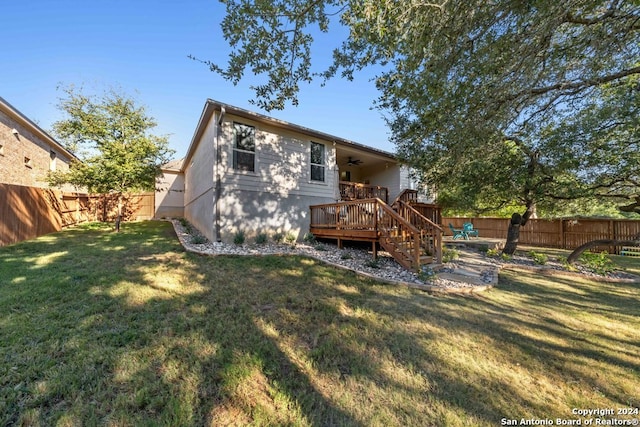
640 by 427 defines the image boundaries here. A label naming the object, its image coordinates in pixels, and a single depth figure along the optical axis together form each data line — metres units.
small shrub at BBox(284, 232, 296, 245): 8.73
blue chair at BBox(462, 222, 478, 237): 15.26
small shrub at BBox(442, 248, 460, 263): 7.87
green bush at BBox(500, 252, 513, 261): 8.80
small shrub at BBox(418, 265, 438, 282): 5.60
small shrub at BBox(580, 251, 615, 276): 7.11
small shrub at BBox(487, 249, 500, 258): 9.52
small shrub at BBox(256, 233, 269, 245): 7.95
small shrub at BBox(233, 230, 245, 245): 7.59
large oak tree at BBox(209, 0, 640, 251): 3.52
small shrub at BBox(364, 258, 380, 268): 6.24
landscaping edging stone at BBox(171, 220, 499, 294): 5.32
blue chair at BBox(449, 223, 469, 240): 14.91
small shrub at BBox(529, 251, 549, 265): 8.05
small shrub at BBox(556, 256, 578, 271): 7.40
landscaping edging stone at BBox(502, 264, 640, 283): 6.50
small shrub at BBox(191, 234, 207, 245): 7.53
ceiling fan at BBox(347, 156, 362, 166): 13.30
